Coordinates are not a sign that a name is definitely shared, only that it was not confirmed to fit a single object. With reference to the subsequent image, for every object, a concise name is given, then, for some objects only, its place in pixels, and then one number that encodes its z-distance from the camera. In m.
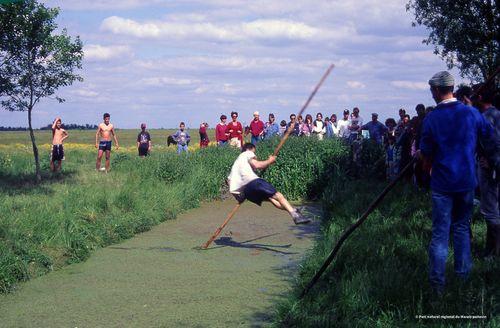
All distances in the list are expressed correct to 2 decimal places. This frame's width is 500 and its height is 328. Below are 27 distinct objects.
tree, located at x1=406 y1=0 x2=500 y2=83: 22.20
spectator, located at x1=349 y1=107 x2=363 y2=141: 21.64
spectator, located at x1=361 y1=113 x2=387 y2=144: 19.67
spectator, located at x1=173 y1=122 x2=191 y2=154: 29.56
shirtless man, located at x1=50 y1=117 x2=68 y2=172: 21.53
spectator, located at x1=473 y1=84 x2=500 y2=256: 7.72
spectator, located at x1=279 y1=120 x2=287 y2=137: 25.66
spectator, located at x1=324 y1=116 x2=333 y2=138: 25.75
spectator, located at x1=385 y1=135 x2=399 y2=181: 15.82
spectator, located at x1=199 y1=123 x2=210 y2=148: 31.41
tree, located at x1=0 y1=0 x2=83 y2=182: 18.17
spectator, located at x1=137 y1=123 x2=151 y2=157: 27.02
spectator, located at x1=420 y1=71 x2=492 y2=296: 6.44
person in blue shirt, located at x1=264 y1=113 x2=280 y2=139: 26.34
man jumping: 11.77
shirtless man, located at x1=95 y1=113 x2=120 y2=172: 22.36
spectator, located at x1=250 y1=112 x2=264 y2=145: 24.08
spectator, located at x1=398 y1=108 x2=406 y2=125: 19.33
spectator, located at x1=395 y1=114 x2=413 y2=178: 13.48
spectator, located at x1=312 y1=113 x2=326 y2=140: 25.61
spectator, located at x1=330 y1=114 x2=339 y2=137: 25.41
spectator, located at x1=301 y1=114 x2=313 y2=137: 25.15
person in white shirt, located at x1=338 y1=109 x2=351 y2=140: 24.18
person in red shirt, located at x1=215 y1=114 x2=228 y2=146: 23.64
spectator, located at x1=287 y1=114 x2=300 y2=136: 24.70
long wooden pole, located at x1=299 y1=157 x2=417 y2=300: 6.20
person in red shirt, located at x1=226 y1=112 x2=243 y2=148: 23.14
